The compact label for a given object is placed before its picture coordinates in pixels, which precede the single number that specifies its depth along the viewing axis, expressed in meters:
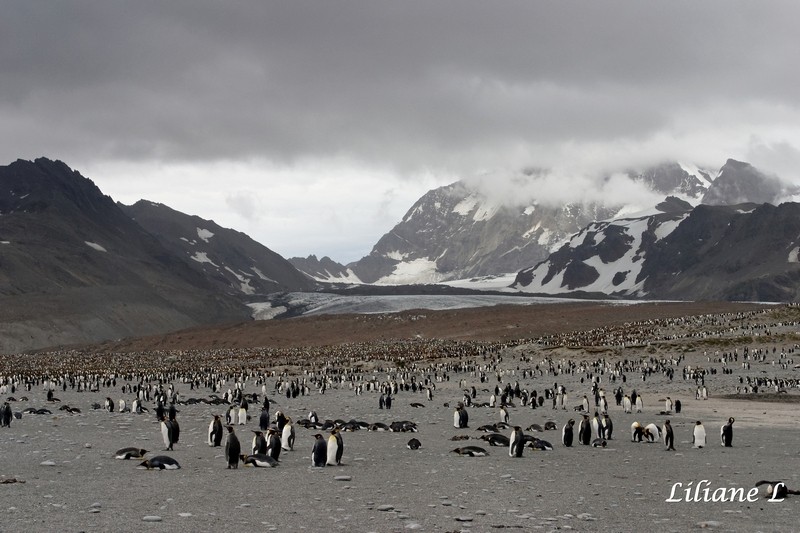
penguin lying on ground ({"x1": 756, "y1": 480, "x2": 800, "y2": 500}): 12.55
